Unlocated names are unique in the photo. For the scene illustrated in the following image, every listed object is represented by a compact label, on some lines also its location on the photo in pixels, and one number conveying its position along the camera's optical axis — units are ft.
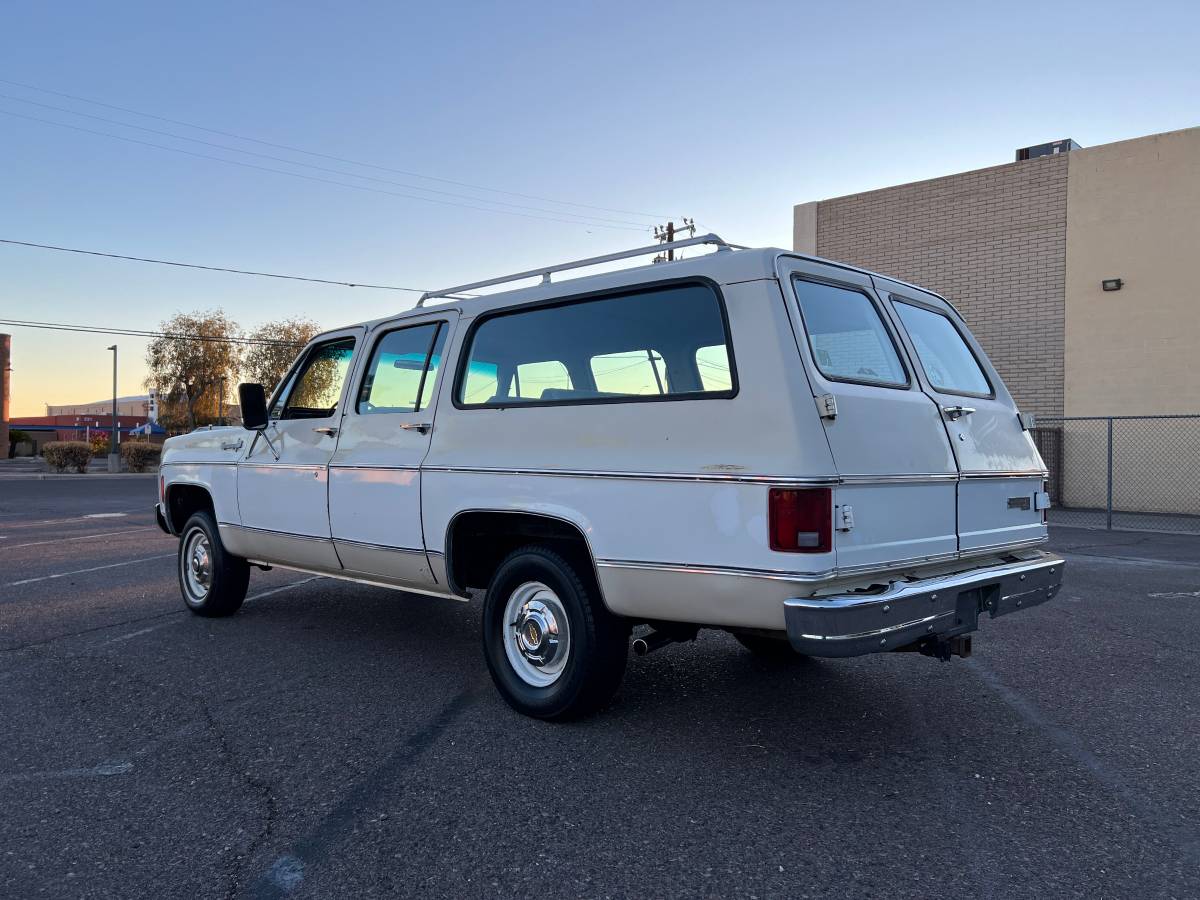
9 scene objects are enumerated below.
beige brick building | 53.57
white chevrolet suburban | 11.53
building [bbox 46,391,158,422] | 378.12
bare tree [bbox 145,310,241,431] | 175.73
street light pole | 122.01
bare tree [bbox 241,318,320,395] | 176.14
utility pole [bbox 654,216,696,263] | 115.55
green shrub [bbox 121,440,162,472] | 120.16
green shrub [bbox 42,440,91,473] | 111.55
